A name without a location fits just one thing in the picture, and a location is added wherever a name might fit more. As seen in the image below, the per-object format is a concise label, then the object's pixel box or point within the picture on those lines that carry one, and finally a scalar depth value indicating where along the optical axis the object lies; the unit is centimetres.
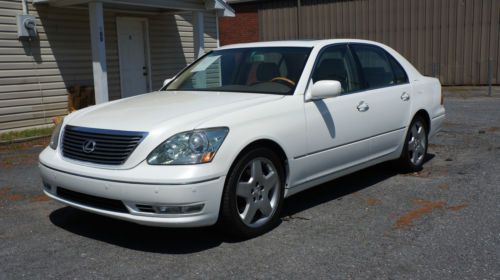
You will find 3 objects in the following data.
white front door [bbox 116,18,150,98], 1302
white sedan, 391
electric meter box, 1057
